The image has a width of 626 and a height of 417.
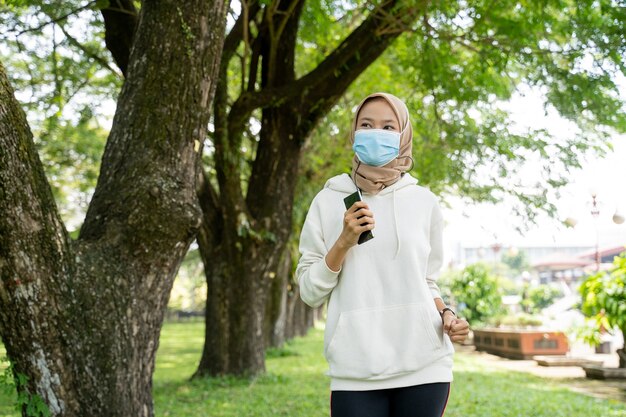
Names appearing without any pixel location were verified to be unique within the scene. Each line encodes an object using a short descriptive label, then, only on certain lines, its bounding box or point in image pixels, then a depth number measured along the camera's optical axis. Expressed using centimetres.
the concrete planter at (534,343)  1431
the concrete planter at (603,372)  984
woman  216
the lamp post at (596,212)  1255
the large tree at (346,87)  730
